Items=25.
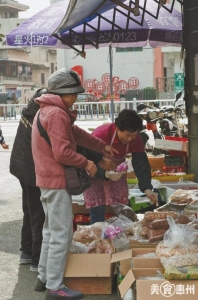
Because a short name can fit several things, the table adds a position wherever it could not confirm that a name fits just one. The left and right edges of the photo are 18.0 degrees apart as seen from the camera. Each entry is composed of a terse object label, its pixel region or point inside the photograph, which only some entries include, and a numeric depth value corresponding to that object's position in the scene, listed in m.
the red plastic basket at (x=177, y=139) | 9.09
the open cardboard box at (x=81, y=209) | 6.62
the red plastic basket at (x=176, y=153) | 9.03
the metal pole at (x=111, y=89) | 12.40
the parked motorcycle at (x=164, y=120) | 11.27
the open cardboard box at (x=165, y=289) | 4.26
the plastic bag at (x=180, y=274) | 4.30
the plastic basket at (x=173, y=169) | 8.70
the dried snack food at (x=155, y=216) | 5.54
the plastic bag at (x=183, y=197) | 6.59
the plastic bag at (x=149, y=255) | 4.93
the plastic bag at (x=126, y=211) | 6.22
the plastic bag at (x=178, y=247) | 4.57
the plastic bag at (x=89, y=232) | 5.72
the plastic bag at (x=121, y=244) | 5.38
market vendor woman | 5.86
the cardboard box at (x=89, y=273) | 5.13
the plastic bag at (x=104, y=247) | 5.38
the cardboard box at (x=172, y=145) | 8.95
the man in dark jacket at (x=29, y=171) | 5.64
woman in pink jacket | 4.69
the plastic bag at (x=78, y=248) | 5.38
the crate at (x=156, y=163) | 9.04
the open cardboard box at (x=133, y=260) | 4.79
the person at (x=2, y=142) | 9.61
